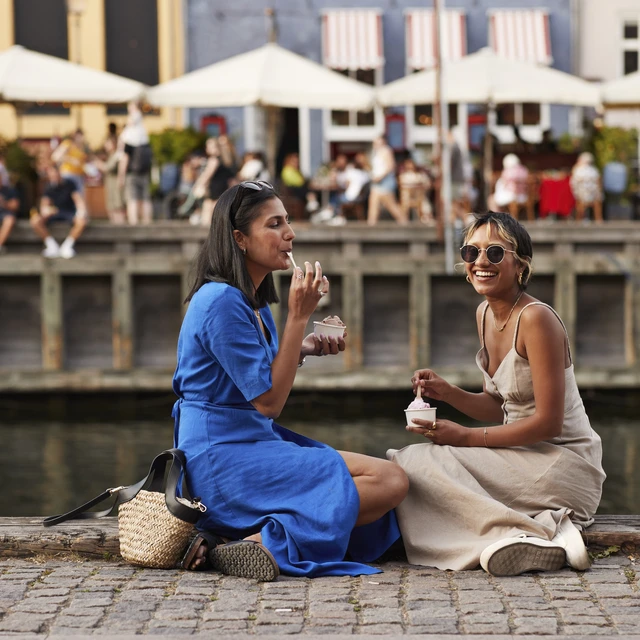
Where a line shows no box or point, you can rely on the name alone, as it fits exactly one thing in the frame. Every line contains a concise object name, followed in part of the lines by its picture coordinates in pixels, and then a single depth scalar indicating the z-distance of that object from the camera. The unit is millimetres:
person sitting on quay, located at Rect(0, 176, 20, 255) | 14984
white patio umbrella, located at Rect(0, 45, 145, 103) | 17000
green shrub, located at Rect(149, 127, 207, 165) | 20281
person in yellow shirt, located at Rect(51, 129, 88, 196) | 15711
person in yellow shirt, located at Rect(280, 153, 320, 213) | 18359
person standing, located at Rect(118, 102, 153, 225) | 16016
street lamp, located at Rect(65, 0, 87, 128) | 23516
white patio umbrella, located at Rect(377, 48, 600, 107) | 17656
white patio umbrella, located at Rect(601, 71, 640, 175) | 17562
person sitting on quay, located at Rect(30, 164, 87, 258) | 15000
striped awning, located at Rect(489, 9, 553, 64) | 25562
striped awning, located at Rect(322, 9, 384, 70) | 25672
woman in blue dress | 4586
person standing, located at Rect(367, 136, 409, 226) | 16469
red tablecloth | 16984
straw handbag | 4594
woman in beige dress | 4730
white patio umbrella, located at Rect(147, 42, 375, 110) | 17359
